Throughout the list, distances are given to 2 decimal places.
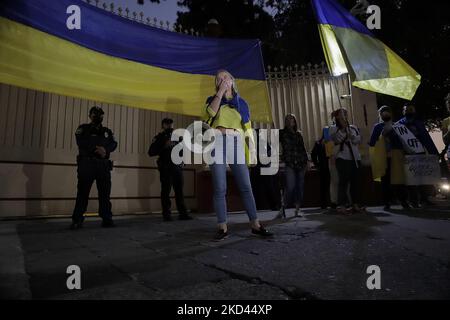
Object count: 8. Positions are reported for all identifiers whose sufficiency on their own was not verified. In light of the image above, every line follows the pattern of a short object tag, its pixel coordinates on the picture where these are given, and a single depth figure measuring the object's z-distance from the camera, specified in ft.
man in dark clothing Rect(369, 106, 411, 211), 18.33
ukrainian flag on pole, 15.10
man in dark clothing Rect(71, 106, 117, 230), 14.42
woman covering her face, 10.49
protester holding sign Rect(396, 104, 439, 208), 18.02
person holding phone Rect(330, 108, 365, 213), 16.43
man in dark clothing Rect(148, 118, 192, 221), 17.63
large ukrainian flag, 12.48
